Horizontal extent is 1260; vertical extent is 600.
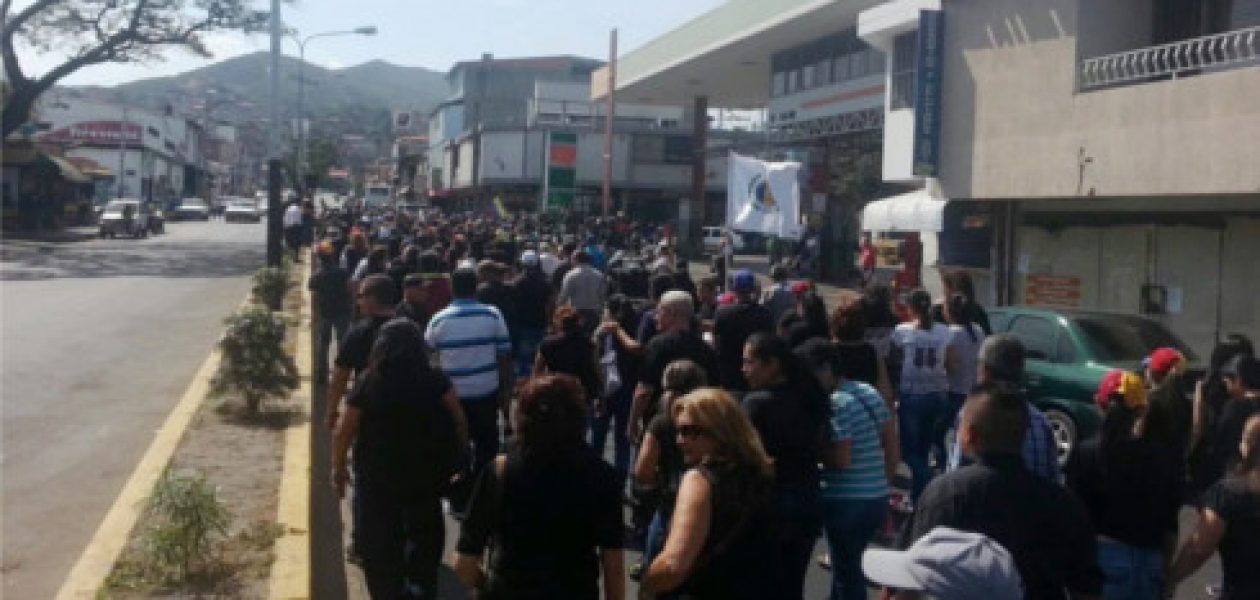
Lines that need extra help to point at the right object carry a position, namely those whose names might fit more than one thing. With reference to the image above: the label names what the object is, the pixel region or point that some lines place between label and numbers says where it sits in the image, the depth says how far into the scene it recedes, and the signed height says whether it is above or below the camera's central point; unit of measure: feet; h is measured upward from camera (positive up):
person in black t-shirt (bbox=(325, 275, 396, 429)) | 24.61 -2.08
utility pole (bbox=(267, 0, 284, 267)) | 66.39 +1.04
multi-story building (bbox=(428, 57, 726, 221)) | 201.16 +12.30
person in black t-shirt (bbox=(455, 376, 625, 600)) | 13.96 -2.99
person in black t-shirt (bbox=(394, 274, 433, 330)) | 30.63 -1.72
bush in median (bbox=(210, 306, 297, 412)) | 35.65 -3.90
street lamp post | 147.13 +19.43
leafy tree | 143.23 +20.59
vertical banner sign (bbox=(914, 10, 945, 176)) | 70.33 +8.55
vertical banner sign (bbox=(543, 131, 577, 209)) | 88.58 +4.46
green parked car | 37.45 -2.96
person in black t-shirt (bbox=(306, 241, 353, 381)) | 43.11 -2.52
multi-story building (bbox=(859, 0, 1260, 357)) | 54.08 +4.75
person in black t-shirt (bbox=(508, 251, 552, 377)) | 38.42 -2.41
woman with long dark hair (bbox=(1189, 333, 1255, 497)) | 23.48 -3.17
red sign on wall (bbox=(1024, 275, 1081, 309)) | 65.08 -1.97
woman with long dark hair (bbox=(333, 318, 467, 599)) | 19.72 -3.51
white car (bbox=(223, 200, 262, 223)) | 258.98 +1.55
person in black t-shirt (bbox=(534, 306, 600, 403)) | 28.45 -2.58
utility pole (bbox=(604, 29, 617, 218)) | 125.80 +14.70
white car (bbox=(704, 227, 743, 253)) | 155.84 +0.13
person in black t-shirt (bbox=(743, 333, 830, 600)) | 17.76 -2.43
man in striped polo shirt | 26.71 -2.59
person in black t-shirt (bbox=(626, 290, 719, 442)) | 25.43 -2.24
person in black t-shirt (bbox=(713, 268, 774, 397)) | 28.76 -2.07
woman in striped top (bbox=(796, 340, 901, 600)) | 19.49 -3.62
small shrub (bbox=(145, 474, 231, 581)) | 19.51 -4.65
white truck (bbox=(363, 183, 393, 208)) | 255.04 +6.97
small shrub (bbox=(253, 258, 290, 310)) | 58.75 -2.91
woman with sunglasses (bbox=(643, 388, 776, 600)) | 13.38 -2.85
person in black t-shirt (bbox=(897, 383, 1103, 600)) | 13.23 -2.66
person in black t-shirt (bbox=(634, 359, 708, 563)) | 19.10 -3.35
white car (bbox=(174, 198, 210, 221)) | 272.10 +1.66
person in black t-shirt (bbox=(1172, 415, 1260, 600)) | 16.02 -3.35
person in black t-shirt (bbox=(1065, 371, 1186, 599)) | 17.17 -3.29
